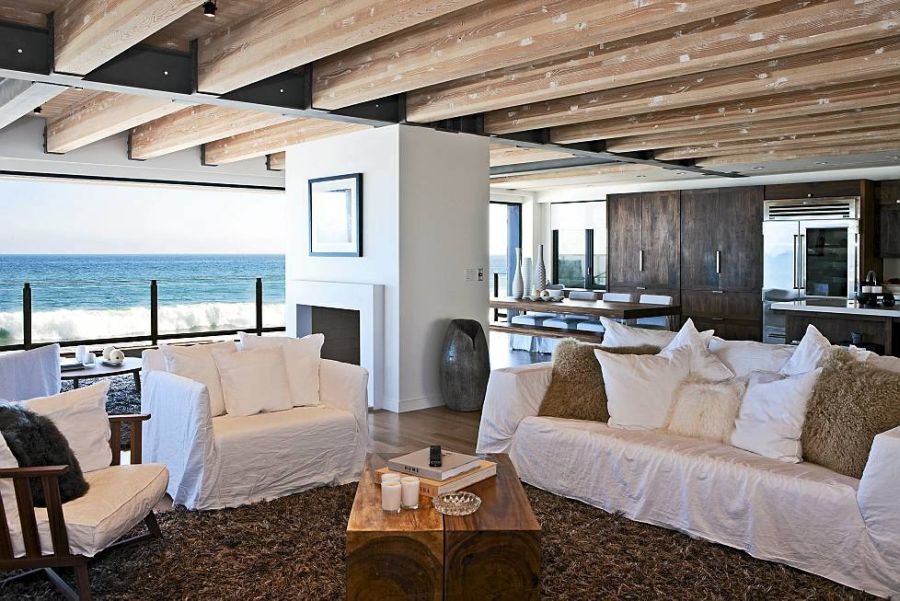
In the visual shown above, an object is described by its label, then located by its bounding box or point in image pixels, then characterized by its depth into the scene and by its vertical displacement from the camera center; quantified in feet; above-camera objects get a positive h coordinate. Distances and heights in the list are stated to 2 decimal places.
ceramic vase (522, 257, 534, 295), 31.35 +0.01
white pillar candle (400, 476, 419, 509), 9.24 -2.66
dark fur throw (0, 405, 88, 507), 9.42 -2.16
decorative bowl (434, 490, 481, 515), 9.07 -2.77
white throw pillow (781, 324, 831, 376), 12.04 -1.31
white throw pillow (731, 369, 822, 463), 11.39 -2.23
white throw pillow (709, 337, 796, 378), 13.32 -1.49
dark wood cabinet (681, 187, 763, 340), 33.32 +0.45
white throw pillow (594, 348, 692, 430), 13.28 -2.02
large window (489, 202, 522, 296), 43.42 +2.04
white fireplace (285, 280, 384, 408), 20.93 -1.15
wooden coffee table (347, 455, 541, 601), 8.45 -3.18
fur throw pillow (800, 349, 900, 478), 10.59 -2.01
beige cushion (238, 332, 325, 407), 15.07 -1.77
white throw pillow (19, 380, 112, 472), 10.62 -2.09
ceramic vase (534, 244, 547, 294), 30.37 -0.27
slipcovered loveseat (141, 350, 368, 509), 12.80 -3.00
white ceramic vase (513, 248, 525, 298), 30.40 -0.58
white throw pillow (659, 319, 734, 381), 13.56 -1.52
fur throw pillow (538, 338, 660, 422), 14.05 -2.11
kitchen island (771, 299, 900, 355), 21.27 -1.50
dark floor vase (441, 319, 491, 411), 20.68 -2.62
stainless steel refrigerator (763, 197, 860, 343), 30.30 +0.72
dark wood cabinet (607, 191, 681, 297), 36.11 +1.33
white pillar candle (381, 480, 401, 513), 9.09 -2.65
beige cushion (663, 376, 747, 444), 12.56 -2.29
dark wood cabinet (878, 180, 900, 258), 30.45 +2.03
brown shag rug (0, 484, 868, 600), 9.76 -3.99
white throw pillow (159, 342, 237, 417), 14.17 -1.76
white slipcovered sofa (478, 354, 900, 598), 9.66 -3.15
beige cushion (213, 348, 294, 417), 14.30 -2.08
